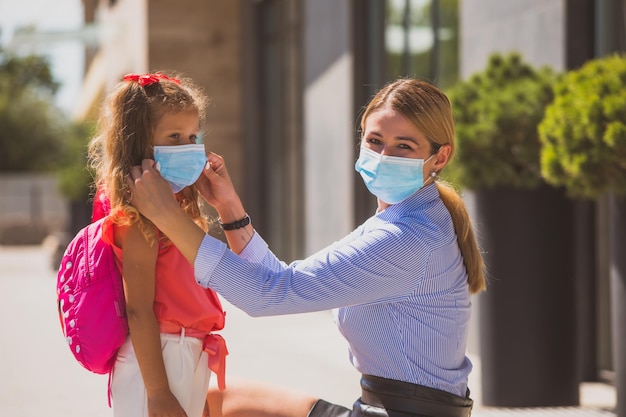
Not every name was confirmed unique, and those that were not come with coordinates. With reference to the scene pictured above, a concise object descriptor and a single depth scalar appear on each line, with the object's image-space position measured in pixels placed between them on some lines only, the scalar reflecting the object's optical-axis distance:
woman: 4.40
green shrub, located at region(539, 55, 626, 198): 8.05
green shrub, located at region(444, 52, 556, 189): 9.71
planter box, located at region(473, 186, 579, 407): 9.84
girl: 4.60
